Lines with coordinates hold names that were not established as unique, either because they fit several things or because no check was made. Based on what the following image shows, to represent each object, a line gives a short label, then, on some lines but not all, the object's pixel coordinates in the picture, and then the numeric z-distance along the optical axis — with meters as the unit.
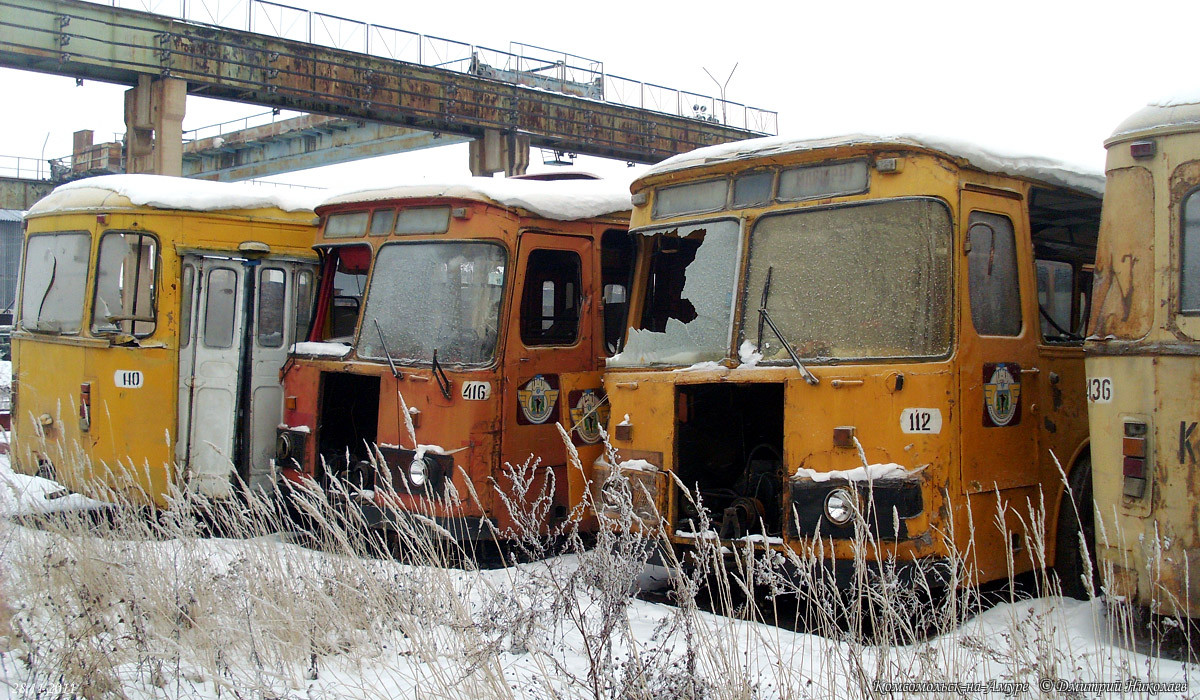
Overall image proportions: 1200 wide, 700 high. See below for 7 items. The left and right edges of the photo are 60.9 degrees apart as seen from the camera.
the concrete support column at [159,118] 18.73
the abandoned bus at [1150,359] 4.37
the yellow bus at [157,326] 8.27
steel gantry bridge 17.84
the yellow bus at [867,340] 5.15
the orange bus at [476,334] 7.05
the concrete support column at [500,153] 23.06
